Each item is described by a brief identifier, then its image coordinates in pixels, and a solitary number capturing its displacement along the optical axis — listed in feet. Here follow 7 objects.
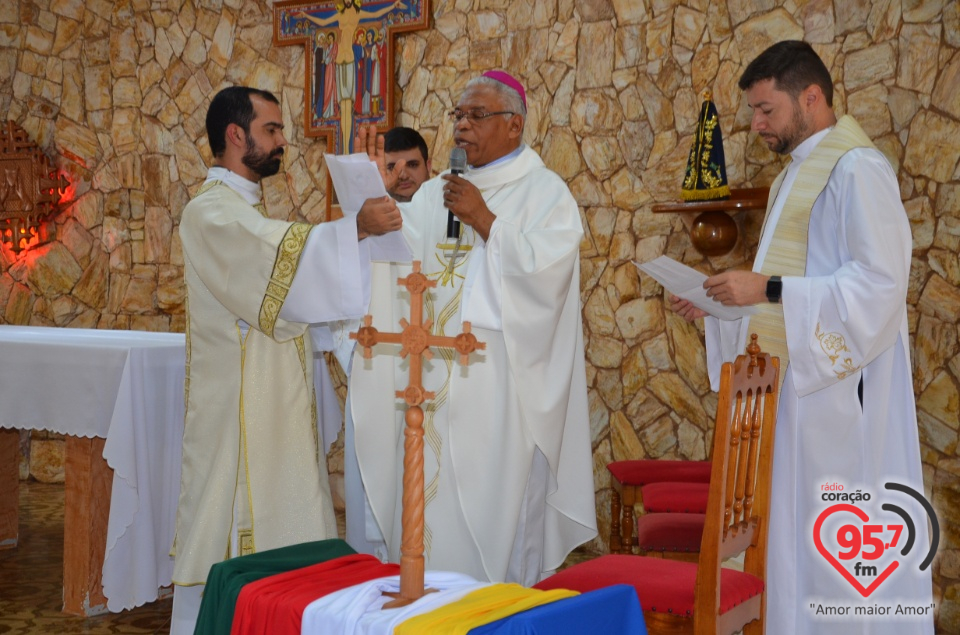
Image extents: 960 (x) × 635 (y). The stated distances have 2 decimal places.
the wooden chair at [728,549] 8.30
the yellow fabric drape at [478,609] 6.19
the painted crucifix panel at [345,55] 19.95
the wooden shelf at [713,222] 15.65
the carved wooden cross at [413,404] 6.82
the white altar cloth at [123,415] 12.78
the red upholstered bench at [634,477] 13.64
